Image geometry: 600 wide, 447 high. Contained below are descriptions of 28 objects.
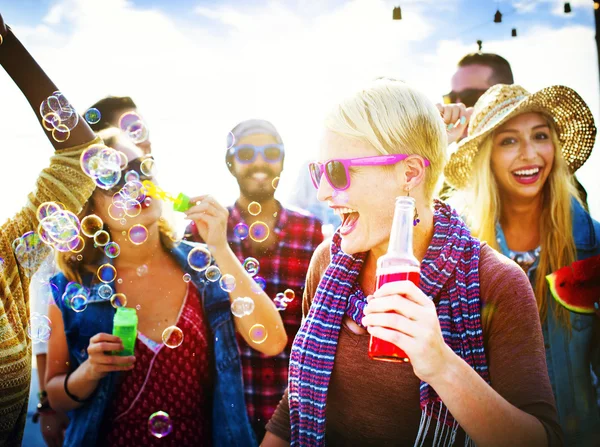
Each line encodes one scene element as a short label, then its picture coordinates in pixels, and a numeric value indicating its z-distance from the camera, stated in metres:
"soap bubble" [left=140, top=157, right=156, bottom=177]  2.44
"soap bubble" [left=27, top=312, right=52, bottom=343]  2.23
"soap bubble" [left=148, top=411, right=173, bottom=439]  2.18
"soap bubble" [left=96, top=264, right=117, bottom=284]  2.58
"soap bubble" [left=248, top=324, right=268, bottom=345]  2.48
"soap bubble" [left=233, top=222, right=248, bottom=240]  3.07
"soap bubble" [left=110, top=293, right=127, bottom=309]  2.51
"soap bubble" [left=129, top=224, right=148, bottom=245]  2.57
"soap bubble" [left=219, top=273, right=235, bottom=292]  2.44
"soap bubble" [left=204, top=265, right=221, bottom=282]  2.51
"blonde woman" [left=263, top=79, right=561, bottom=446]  1.45
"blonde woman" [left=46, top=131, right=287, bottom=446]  2.28
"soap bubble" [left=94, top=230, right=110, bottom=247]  2.63
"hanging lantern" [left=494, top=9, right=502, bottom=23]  4.29
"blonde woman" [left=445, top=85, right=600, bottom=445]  2.51
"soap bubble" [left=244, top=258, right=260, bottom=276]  2.80
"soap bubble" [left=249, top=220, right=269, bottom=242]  3.07
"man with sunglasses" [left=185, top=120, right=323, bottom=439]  2.93
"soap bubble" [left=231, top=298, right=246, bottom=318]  2.38
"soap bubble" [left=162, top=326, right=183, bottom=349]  2.35
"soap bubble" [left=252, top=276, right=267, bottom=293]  2.87
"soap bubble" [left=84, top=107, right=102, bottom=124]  3.11
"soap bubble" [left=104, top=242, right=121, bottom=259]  2.63
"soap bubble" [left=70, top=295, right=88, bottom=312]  2.53
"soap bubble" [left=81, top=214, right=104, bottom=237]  2.56
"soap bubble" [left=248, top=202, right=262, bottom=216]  3.19
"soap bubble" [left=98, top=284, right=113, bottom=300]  2.53
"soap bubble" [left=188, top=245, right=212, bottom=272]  2.54
